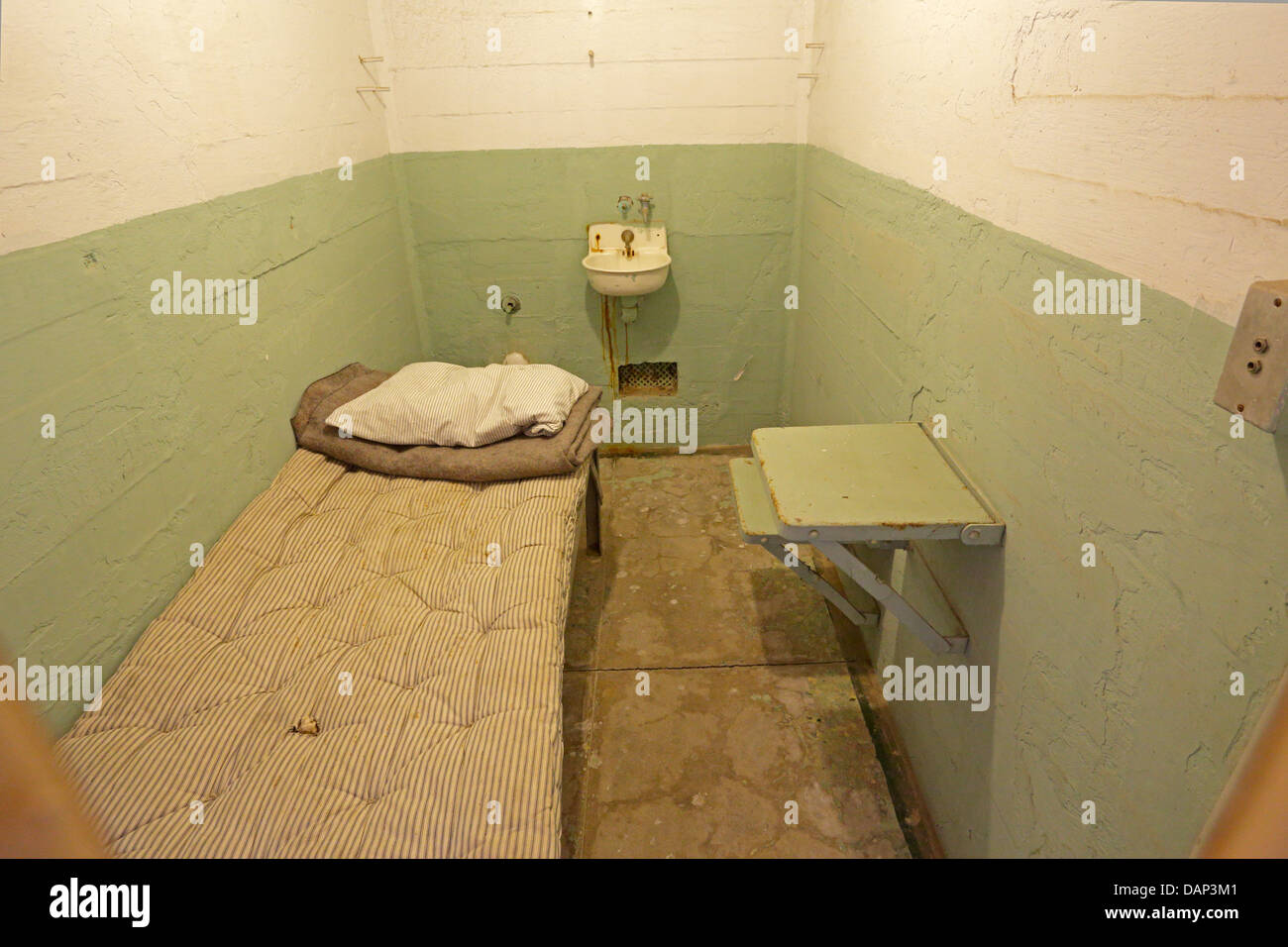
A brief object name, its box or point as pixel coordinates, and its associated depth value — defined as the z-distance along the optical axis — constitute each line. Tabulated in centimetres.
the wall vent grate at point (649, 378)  386
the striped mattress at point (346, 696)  124
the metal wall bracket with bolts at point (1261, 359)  73
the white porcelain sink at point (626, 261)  334
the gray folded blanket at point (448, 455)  234
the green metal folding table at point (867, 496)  148
